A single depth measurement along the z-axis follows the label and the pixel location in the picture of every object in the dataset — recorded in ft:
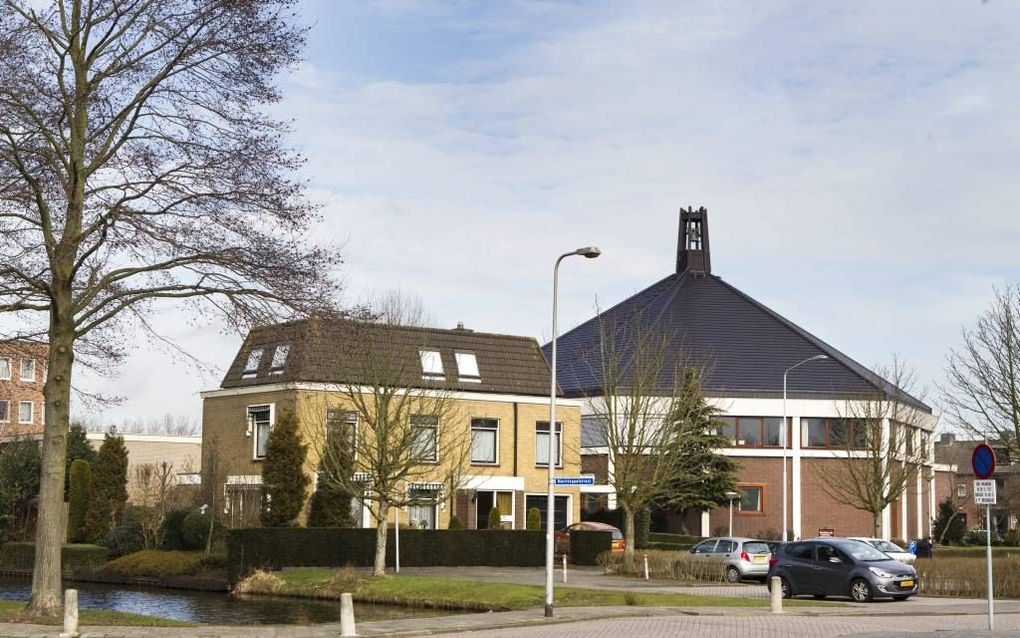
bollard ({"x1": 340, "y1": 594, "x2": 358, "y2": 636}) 73.31
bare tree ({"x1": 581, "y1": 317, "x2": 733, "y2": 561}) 143.64
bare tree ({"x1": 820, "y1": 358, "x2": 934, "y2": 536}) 179.73
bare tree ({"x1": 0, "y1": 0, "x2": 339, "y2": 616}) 79.71
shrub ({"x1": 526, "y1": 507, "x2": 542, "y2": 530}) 171.94
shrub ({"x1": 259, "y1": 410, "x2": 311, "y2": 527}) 143.23
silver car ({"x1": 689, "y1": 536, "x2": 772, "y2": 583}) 130.21
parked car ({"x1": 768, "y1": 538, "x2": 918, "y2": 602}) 102.47
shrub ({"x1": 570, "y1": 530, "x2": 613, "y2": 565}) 157.79
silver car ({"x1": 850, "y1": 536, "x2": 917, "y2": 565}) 130.93
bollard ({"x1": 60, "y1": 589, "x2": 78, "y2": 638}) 70.28
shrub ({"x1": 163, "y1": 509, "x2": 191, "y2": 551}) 150.51
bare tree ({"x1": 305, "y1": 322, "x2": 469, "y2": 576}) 125.08
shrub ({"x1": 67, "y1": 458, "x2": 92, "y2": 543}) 165.07
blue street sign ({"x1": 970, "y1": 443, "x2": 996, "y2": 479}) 72.43
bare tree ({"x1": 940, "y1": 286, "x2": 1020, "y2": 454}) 135.74
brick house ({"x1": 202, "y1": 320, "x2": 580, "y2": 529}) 156.56
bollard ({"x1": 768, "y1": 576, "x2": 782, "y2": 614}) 88.63
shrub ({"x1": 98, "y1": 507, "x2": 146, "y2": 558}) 151.02
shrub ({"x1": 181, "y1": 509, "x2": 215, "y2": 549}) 147.33
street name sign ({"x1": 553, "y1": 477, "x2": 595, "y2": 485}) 103.36
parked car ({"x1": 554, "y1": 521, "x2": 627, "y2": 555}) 158.81
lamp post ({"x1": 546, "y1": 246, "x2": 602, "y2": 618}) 87.92
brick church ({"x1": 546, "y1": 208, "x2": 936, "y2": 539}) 231.91
